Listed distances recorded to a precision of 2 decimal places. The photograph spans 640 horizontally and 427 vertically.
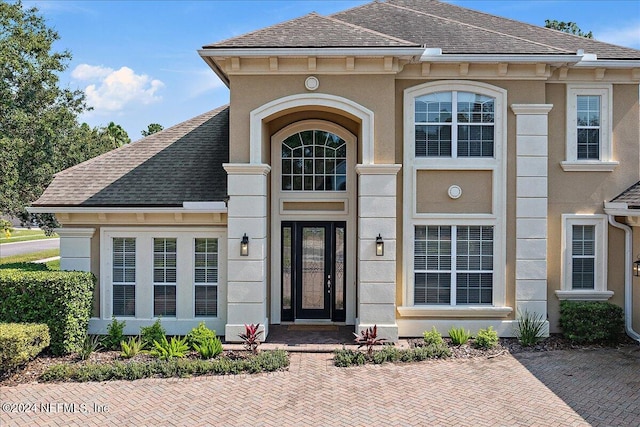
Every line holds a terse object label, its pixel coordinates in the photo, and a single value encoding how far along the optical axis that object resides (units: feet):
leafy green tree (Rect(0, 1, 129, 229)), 58.85
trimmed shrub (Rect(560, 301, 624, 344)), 33.09
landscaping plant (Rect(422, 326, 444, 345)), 32.48
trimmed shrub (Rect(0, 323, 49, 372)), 26.08
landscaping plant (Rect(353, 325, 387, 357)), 30.81
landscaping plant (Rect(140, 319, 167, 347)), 32.55
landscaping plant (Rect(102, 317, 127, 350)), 32.40
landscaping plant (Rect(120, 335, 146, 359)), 30.42
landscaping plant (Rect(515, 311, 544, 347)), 33.04
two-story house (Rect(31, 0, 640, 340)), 32.94
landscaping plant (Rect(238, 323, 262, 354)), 31.14
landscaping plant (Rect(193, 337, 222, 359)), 30.32
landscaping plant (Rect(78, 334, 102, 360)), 30.04
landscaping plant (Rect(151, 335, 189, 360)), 30.09
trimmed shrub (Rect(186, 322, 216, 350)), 31.24
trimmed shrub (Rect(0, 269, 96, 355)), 29.71
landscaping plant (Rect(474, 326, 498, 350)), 32.32
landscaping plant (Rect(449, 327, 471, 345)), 32.59
